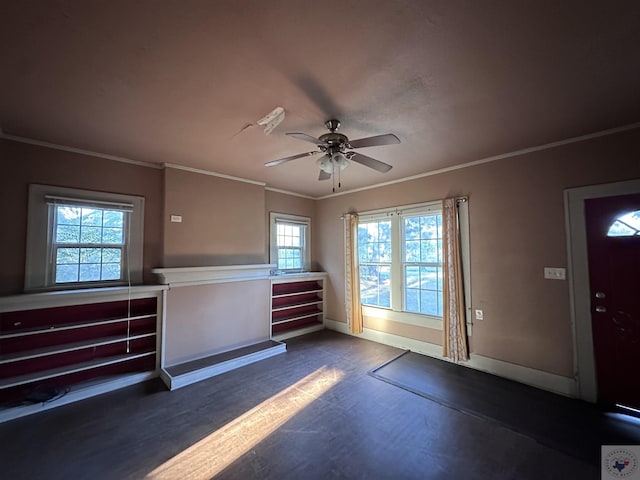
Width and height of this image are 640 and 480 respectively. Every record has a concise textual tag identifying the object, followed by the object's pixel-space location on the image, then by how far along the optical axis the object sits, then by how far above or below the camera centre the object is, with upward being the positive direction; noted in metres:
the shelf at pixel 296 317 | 4.67 -1.16
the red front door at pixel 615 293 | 2.51 -0.41
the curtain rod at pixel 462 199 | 3.60 +0.75
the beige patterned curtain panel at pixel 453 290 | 3.56 -0.50
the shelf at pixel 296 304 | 4.79 -0.94
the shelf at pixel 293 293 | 4.81 -0.72
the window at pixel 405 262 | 3.92 -0.13
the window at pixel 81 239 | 2.83 +0.23
